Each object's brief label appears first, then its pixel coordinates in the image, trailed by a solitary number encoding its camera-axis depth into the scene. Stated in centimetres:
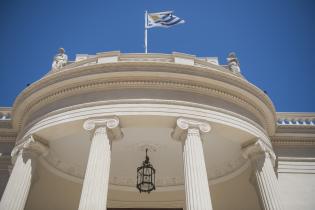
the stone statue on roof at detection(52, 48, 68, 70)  2500
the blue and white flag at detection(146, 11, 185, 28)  2872
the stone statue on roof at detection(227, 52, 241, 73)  2531
